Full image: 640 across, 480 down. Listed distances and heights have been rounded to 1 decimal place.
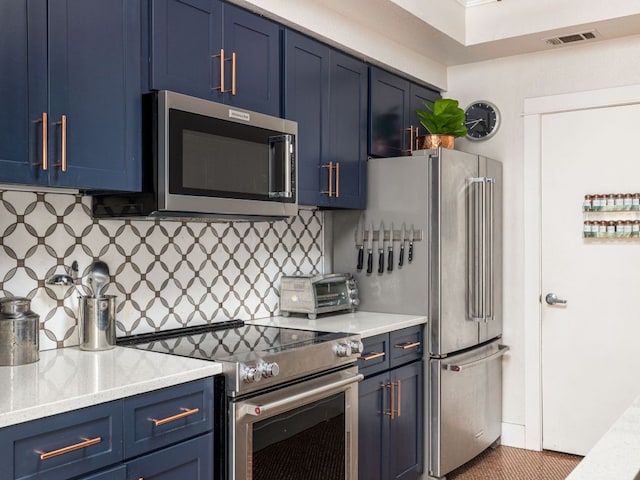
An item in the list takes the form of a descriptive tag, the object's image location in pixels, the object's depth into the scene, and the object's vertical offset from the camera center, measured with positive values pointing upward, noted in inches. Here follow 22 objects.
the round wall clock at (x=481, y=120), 161.3 +31.3
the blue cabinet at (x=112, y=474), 67.9 -25.4
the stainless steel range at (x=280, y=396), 84.4 -22.7
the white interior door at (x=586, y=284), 144.4 -10.1
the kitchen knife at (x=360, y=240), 142.9 +0.4
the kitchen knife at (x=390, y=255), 138.2 -3.0
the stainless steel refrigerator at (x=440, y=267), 133.3 -5.6
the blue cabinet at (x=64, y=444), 60.5 -20.6
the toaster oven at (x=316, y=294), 128.0 -10.9
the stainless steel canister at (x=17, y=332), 79.3 -11.3
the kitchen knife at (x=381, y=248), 139.6 -1.4
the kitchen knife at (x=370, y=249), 141.5 -1.7
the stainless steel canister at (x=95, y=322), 89.4 -11.3
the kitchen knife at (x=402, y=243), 136.8 -0.3
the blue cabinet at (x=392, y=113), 140.8 +29.9
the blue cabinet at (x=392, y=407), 116.6 -32.4
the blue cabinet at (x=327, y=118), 118.0 +24.5
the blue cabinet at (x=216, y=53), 91.3 +29.8
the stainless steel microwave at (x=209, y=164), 87.8 +11.9
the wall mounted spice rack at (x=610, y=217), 142.6 +5.8
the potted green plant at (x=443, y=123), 142.5 +27.0
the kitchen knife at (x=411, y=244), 135.9 -0.6
